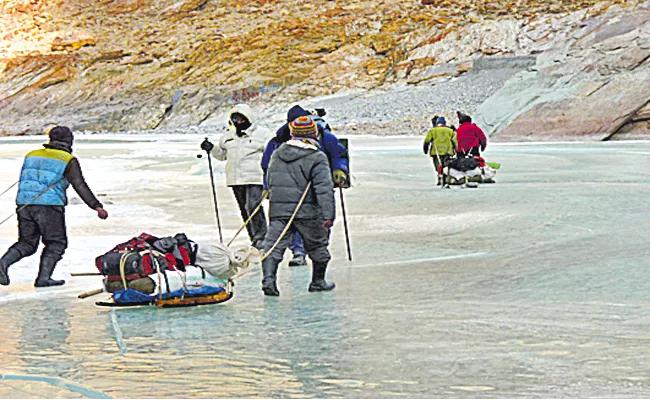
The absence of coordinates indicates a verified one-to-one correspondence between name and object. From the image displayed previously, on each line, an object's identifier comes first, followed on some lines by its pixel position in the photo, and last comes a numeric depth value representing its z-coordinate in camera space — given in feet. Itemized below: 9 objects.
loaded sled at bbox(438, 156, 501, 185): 111.55
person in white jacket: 60.39
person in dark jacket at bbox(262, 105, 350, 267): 52.42
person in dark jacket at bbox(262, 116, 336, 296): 48.19
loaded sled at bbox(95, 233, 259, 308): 45.19
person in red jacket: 114.21
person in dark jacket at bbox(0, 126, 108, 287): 50.60
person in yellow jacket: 114.73
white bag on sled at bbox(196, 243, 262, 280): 47.73
